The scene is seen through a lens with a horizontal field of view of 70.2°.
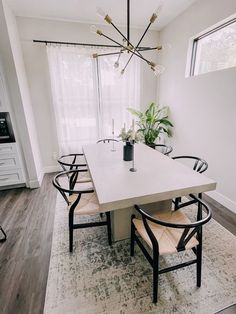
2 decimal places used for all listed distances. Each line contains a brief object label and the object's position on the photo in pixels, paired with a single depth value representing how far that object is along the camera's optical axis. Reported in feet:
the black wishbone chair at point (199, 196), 6.15
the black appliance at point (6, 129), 8.58
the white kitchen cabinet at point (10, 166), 8.93
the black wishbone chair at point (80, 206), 5.17
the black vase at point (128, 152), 6.56
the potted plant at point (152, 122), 11.60
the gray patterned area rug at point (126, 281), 4.10
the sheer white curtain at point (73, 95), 10.50
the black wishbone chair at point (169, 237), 3.67
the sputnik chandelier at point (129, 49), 5.76
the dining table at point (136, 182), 4.21
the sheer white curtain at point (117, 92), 11.35
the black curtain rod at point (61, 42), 9.81
